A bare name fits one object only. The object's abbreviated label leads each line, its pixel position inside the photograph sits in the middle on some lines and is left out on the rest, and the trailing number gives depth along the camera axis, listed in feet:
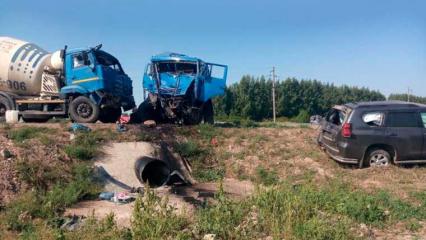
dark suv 38.06
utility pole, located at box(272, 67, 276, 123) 166.71
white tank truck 52.13
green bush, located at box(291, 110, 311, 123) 152.95
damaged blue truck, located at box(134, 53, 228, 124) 52.90
